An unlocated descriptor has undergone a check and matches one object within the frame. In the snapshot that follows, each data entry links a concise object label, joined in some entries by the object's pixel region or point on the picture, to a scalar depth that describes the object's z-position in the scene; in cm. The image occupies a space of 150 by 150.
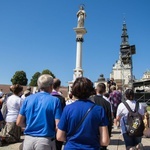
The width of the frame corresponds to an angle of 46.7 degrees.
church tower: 6172
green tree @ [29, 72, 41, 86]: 5550
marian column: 2577
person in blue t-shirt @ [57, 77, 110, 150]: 214
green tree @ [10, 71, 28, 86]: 5424
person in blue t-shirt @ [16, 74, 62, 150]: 265
